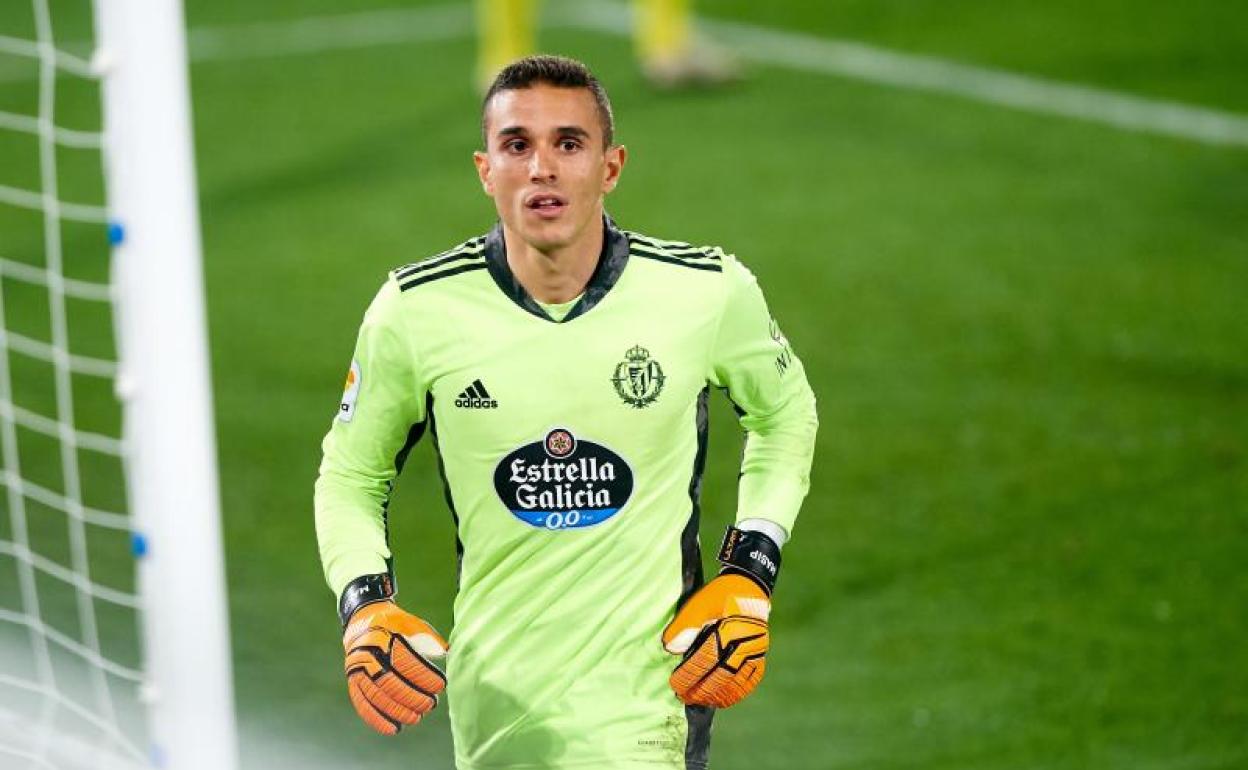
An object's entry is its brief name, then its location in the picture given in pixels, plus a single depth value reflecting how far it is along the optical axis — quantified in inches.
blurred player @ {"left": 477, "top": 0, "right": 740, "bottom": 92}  986.7
